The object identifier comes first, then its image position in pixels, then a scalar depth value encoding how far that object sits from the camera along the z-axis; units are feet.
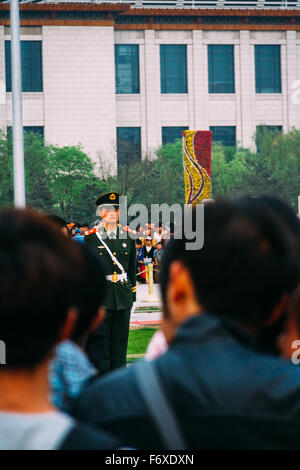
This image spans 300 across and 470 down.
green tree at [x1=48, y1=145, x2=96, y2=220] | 132.77
